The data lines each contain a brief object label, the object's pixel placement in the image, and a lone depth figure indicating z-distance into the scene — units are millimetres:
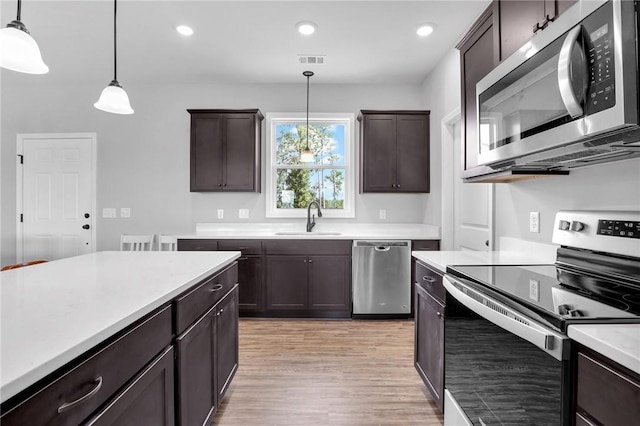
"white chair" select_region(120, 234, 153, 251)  3975
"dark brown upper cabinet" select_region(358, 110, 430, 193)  3785
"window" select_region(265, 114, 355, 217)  4168
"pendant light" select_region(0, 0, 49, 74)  1367
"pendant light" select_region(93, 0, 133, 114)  1963
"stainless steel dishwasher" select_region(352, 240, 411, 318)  3414
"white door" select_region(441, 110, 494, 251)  2617
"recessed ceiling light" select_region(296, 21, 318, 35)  2792
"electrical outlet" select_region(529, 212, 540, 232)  1885
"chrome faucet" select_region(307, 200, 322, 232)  3988
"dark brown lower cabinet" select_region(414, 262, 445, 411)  1723
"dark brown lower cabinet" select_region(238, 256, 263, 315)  3461
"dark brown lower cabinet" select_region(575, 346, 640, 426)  673
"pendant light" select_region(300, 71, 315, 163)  3768
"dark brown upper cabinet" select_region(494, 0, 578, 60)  1325
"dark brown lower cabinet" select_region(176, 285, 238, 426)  1269
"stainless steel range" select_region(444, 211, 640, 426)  884
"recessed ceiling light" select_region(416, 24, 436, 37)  2830
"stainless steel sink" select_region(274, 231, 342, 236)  3889
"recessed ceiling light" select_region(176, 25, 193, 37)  2864
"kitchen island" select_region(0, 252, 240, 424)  632
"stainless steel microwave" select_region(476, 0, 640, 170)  888
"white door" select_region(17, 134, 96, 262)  4160
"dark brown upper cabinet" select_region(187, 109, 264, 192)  3787
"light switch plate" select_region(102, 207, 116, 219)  4188
